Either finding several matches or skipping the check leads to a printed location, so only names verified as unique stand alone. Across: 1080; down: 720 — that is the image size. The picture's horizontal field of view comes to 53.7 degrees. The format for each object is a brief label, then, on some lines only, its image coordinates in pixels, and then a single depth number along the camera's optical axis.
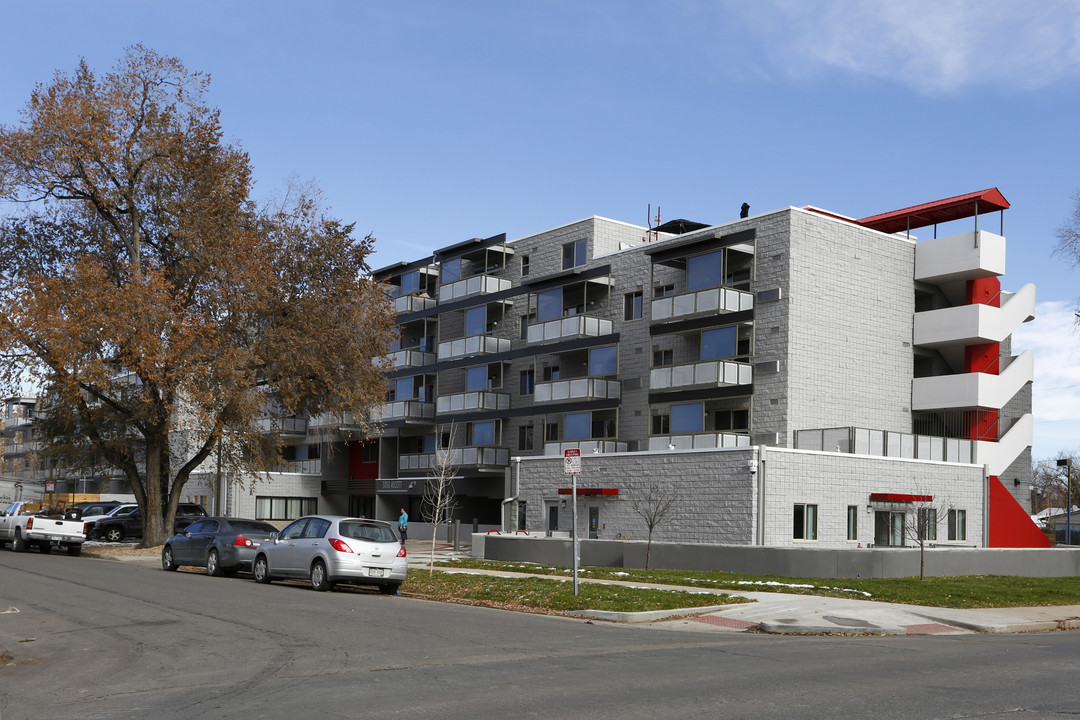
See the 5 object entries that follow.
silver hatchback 21.94
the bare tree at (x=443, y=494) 49.94
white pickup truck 36.75
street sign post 20.52
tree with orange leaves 33.62
